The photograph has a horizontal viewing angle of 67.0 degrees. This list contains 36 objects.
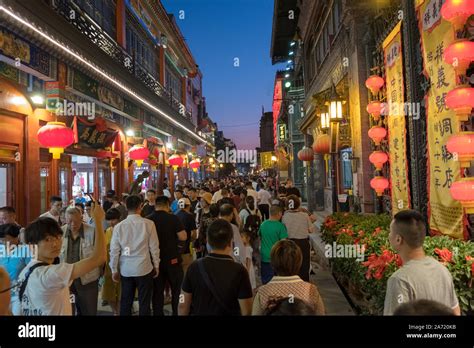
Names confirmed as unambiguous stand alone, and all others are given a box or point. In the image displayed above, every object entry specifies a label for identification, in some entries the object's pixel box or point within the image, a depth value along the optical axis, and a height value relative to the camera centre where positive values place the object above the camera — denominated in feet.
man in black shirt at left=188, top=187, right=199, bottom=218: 34.22 -1.17
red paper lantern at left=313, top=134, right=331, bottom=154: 46.42 +4.80
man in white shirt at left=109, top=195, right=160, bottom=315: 17.38 -3.39
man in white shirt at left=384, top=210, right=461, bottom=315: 8.83 -2.41
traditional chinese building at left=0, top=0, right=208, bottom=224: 27.78 +10.29
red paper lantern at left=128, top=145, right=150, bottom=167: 47.91 +4.58
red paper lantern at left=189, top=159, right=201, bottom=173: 96.13 +5.91
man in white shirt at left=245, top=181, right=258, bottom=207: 38.12 -0.86
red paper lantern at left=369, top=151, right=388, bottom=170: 29.18 +1.73
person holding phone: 9.47 -2.21
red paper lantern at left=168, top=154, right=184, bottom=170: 71.79 +5.16
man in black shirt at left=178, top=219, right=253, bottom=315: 10.39 -3.04
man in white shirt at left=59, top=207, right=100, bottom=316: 16.58 -3.02
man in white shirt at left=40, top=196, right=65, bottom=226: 23.12 -1.07
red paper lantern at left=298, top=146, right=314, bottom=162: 64.75 +4.83
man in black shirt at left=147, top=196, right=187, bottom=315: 19.06 -3.68
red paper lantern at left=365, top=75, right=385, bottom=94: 29.04 +7.89
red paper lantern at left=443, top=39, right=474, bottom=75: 15.71 +5.48
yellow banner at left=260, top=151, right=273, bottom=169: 132.23 +8.76
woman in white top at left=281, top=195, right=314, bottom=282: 22.57 -2.97
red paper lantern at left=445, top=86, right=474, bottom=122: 16.11 +3.46
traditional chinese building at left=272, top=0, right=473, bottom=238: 19.04 +5.23
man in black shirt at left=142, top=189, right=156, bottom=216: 27.86 -1.26
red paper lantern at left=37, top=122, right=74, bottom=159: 26.58 +4.03
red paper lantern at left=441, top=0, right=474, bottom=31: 15.38 +7.22
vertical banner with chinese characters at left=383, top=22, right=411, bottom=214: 25.90 +4.42
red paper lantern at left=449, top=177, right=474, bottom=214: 16.28 -0.71
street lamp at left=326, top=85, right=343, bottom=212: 32.63 +6.01
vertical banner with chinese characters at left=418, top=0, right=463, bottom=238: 18.56 +2.96
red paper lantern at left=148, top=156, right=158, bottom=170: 63.98 +4.49
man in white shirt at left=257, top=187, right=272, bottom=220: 41.45 -2.29
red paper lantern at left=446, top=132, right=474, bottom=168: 16.12 +1.43
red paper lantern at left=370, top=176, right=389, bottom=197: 29.12 -0.39
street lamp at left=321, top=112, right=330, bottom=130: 36.21 +6.23
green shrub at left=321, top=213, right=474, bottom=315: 14.20 -3.80
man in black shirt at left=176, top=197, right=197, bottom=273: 22.39 -2.96
